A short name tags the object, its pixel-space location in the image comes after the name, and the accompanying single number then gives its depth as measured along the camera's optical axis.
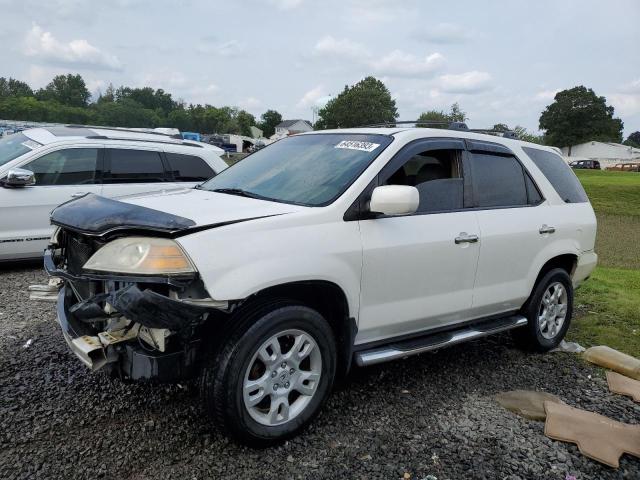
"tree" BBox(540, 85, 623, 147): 83.94
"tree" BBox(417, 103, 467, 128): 51.45
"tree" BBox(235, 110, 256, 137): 103.89
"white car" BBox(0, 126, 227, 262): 6.58
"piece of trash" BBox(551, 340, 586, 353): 5.21
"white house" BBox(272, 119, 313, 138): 110.18
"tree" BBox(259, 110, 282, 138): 112.53
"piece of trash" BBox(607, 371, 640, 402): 4.32
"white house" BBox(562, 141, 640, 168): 85.19
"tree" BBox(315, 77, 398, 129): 75.38
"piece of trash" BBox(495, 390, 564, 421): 3.84
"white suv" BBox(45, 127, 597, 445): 2.79
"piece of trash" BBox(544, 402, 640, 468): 3.38
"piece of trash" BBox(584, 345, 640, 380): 4.76
